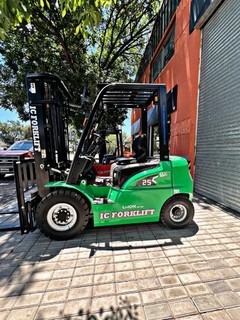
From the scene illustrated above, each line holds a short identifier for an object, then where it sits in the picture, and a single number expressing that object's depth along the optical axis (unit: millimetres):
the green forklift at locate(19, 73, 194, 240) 3305
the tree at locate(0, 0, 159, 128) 9920
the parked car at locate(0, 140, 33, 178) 8844
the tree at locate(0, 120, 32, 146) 57709
